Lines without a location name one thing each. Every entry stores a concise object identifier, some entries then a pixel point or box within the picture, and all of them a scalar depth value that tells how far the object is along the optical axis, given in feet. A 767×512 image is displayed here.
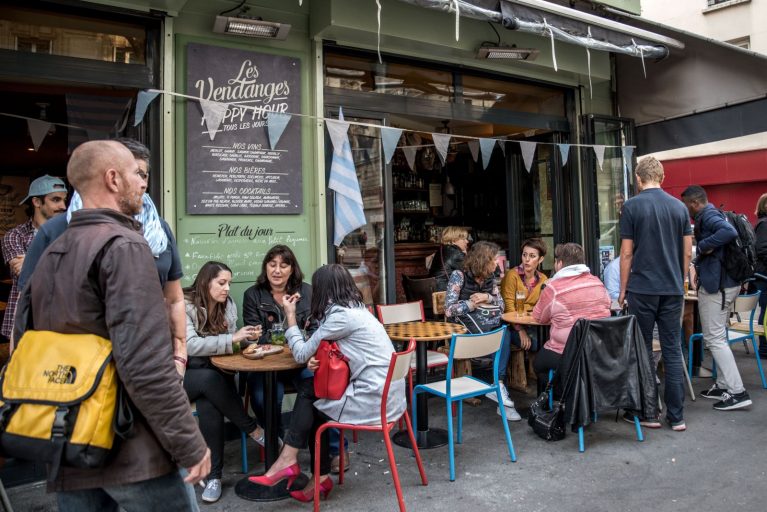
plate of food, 11.96
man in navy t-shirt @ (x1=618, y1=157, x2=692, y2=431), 14.29
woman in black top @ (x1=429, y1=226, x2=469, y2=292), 19.56
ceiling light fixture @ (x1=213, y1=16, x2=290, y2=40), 14.98
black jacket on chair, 13.12
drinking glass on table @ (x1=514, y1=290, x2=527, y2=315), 17.02
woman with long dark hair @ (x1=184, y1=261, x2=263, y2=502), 11.66
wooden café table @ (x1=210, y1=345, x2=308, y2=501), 11.24
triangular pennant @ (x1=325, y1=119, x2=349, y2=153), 16.74
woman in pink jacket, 13.98
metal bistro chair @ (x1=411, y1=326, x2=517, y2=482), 12.16
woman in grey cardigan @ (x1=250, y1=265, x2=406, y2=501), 10.57
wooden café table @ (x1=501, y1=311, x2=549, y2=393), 18.40
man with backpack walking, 16.10
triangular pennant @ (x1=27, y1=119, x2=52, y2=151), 13.99
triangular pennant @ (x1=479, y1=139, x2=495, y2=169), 19.27
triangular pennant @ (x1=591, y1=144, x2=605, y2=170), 22.31
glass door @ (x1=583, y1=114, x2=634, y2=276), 23.17
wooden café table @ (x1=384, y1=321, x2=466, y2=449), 13.88
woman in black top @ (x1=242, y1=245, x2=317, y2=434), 14.20
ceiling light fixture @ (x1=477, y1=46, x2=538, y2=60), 19.60
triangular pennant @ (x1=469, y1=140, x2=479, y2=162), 21.63
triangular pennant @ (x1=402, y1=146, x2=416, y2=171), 24.59
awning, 20.77
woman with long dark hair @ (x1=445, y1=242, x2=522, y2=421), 16.52
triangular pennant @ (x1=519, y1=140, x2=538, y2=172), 20.44
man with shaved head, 5.18
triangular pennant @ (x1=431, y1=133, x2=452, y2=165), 18.03
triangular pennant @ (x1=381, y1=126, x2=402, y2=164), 17.33
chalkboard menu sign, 15.10
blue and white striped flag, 17.02
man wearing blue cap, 12.35
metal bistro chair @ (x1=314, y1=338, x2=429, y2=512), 10.14
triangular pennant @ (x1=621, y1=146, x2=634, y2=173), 23.94
